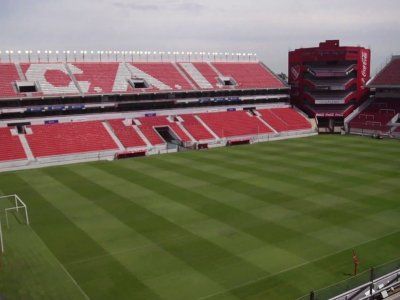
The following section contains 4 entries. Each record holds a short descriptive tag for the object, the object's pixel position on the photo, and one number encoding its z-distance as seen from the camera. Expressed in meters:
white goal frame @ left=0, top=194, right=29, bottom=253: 23.38
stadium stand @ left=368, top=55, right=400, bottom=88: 72.31
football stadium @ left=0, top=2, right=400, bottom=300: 20.53
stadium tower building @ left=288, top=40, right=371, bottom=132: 73.62
